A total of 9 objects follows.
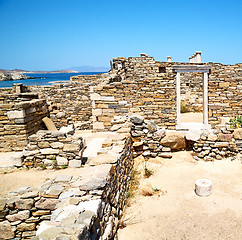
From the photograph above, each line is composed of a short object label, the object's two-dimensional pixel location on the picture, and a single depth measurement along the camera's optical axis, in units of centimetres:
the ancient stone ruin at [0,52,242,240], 295
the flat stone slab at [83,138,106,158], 542
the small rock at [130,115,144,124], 670
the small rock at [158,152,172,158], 678
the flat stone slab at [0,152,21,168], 495
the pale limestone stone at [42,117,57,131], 774
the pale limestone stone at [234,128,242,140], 652
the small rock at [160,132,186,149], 682
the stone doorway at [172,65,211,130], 889
